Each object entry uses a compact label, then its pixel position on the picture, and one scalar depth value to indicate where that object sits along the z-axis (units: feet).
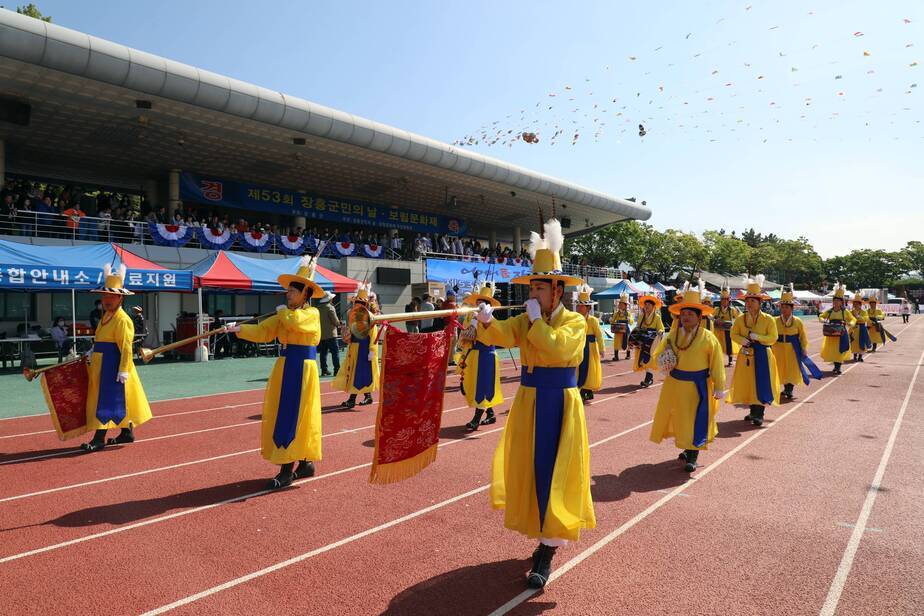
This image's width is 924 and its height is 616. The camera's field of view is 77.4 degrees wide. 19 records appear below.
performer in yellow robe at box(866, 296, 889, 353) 60.72
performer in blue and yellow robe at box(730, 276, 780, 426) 28.14
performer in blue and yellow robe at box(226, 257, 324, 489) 18.43
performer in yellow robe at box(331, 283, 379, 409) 32.45
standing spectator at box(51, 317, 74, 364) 50.26
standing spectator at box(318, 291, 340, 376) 41.96
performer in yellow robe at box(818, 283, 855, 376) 48.24
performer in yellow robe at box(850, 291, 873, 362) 57.47
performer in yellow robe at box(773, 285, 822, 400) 34.78
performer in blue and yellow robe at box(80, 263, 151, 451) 23.30
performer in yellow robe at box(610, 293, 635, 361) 60.64
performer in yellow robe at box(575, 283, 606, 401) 35.04
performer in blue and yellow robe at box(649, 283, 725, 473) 20.44
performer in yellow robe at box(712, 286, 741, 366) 49.39
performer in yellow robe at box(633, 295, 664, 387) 39.37
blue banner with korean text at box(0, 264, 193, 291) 43.39
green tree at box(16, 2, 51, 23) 90.79
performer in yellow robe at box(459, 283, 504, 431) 27.40
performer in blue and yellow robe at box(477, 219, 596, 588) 12.28
